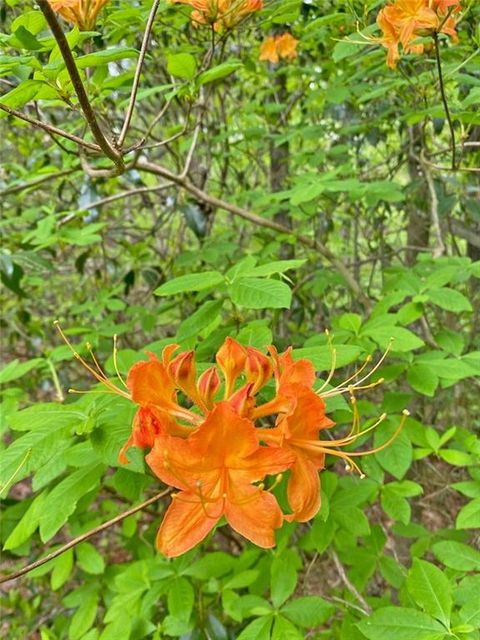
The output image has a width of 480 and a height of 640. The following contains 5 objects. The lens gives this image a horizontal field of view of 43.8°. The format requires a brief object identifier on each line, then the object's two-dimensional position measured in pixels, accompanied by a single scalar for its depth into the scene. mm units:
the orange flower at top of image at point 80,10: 312
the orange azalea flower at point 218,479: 195
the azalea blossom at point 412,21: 334
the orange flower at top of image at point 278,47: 607
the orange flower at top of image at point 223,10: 353
